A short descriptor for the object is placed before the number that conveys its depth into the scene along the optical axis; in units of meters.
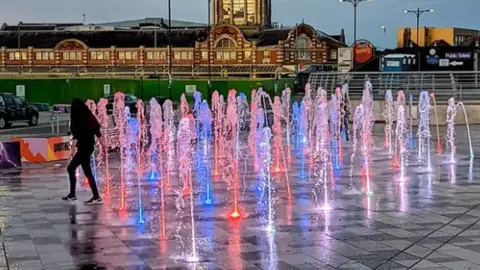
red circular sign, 63.75
